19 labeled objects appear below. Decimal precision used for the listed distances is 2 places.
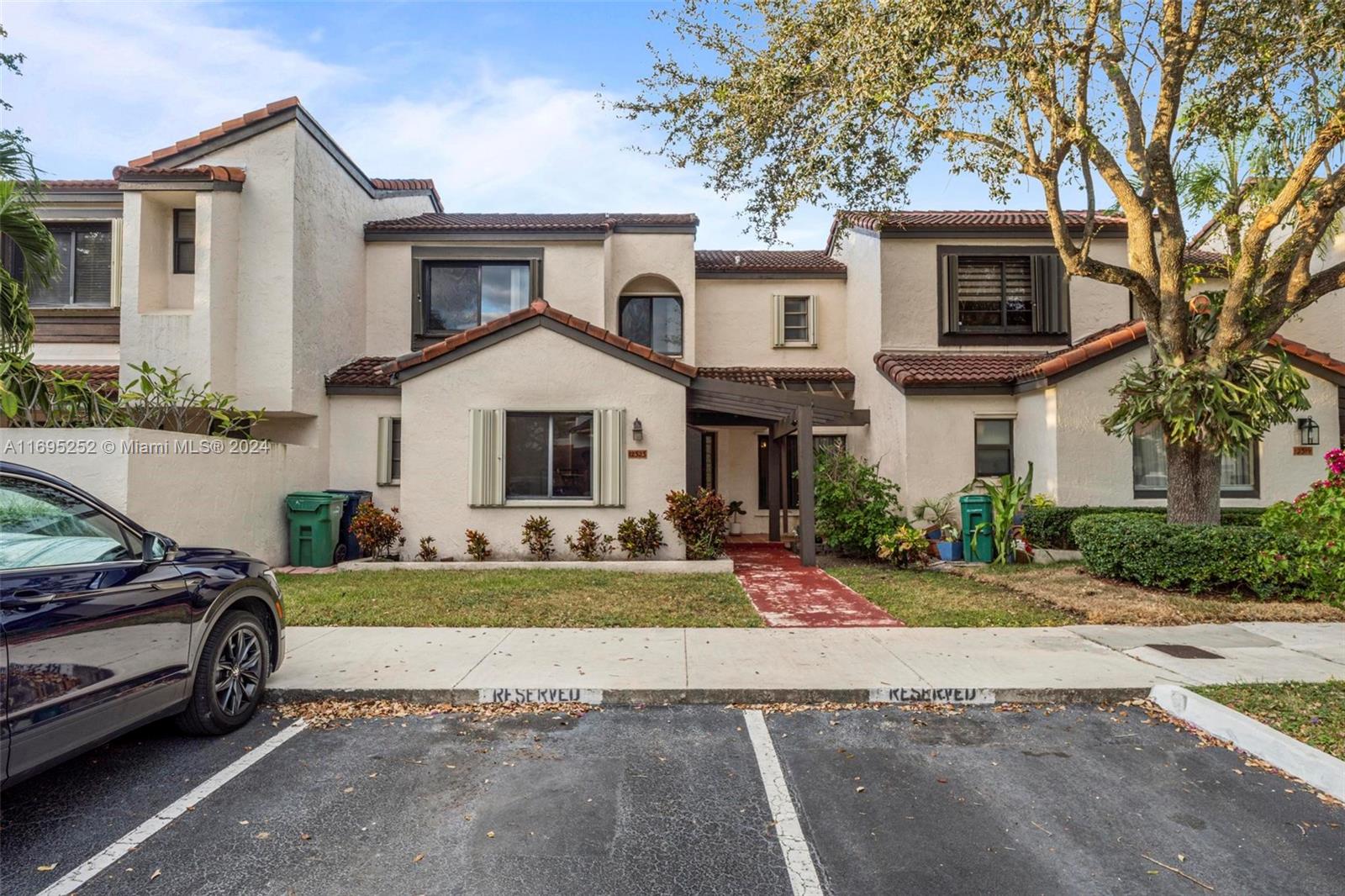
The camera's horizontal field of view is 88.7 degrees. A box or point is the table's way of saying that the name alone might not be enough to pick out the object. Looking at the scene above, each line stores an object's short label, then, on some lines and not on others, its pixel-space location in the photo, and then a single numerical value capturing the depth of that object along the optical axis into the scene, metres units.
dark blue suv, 3.08
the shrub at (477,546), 10.73
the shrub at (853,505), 11.82
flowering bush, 4.92
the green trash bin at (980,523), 11.55
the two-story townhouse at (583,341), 10.98
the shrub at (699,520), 10.62
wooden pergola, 11.09
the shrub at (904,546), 11.18
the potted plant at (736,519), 15.29
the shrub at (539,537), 10.78
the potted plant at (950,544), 11.73
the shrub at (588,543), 10.74
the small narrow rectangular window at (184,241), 12.19
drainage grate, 6.06
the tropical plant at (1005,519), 11.33
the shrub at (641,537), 10.70
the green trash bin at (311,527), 11.24
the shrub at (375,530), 10.61
